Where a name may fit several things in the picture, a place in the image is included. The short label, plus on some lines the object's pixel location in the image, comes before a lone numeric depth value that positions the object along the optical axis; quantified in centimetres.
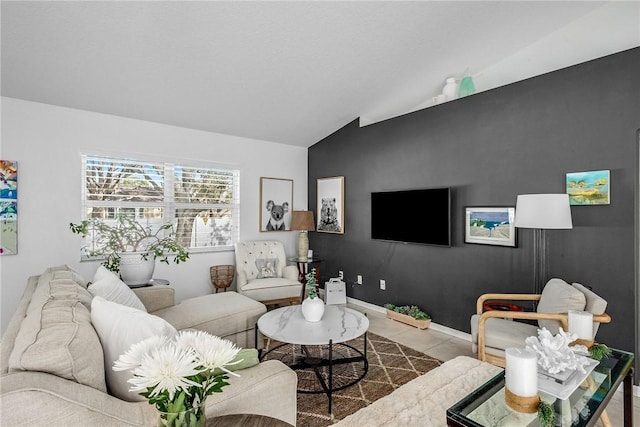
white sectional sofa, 87
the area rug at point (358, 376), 211
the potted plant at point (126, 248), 299
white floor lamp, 236
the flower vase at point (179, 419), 77
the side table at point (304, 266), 459
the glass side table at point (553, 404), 128
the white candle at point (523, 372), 129
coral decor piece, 149
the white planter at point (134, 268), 298
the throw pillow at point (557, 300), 219
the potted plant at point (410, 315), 359
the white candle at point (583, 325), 181
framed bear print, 480
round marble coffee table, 226
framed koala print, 486
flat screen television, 350
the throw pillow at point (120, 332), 120
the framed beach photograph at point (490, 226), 303
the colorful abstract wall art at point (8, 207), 299
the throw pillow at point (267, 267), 433
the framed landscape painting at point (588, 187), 250
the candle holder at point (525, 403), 131
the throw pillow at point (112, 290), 201
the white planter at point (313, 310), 255
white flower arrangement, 75
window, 358
